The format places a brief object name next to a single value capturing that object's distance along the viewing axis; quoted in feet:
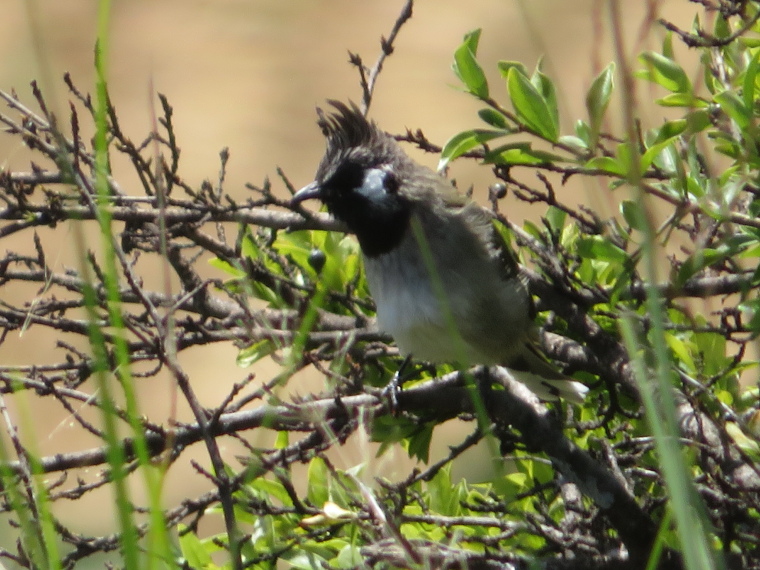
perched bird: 20.93
